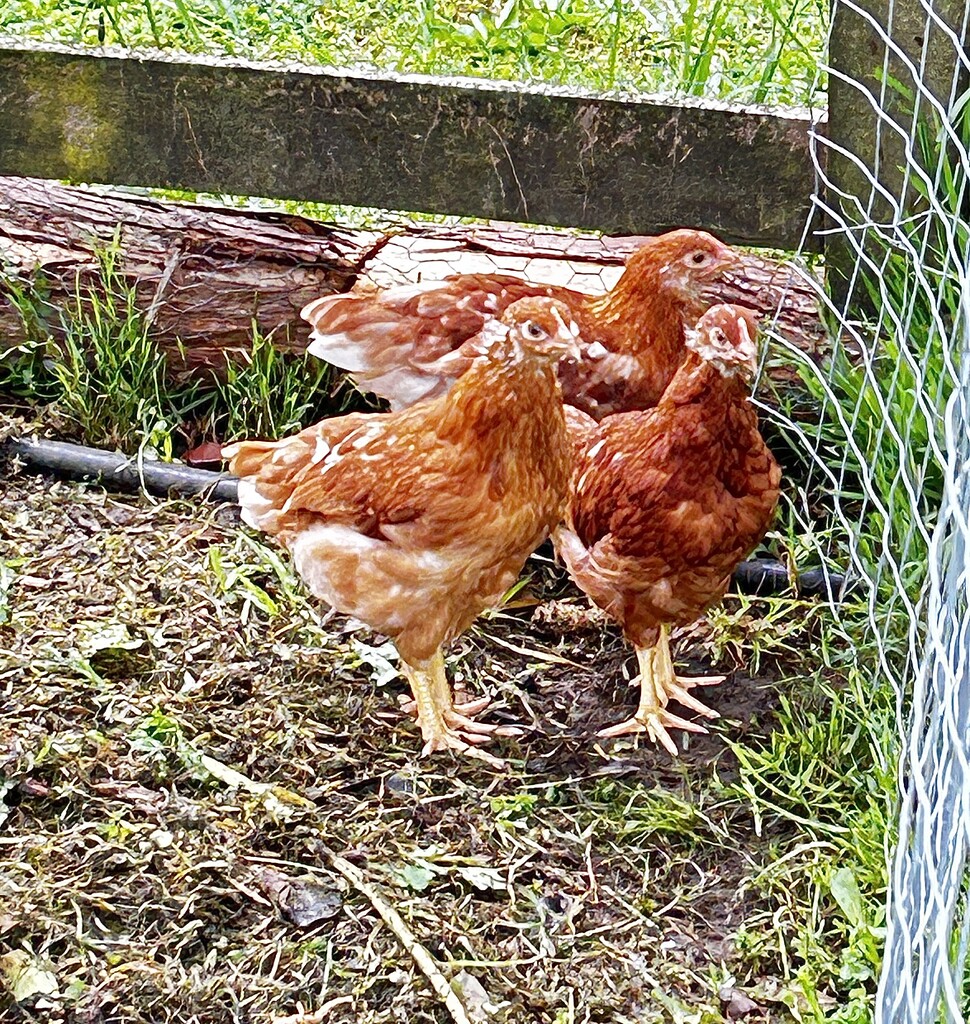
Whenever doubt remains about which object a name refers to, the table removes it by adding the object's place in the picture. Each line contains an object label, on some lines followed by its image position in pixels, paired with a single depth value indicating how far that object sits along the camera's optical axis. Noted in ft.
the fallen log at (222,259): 10.56
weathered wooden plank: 8.76
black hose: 10.39
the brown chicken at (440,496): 7.80
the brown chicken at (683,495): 7.91
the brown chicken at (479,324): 9.18
